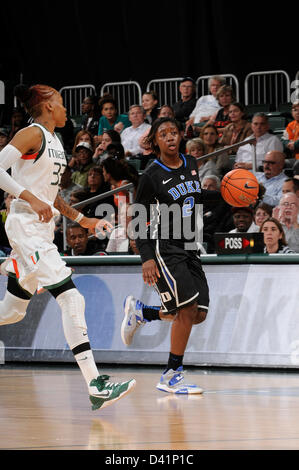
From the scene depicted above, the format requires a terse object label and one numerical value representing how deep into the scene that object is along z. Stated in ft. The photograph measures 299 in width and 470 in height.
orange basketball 30.60
